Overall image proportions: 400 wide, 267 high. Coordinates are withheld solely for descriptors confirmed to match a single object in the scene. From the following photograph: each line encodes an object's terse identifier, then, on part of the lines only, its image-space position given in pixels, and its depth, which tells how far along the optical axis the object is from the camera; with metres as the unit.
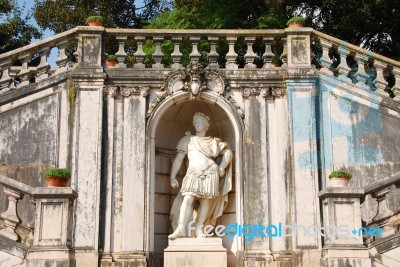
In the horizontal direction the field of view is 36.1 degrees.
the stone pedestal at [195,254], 10.55
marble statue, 11.00
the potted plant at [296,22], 11.77
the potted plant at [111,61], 11.66
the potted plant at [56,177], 9.04
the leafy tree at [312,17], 16.00
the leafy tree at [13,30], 19.38
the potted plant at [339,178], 9.31
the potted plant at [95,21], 11.65
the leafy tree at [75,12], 18.94
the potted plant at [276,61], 12.10
